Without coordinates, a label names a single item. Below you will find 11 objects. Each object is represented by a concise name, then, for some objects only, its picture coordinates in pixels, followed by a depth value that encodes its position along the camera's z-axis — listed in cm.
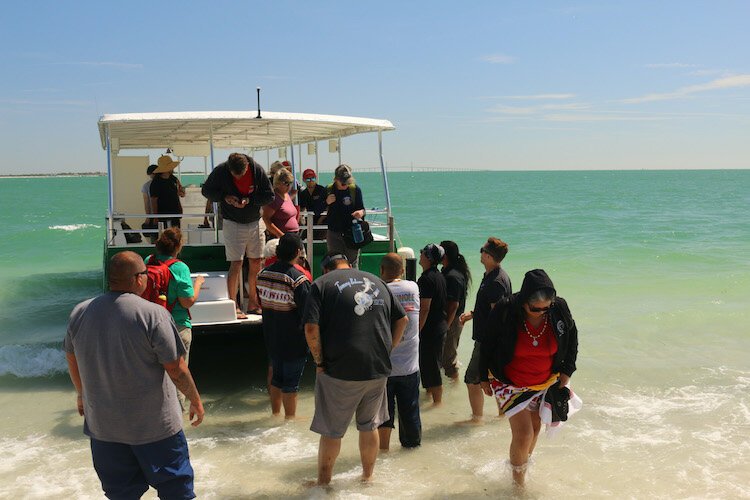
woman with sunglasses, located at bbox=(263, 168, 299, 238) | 750
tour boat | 739
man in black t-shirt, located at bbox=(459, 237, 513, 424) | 598
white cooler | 714
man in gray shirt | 355
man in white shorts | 723
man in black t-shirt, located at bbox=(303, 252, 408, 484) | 450
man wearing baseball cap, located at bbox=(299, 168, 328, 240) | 892
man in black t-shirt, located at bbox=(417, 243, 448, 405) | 623
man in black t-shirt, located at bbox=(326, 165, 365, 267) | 788
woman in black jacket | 460
